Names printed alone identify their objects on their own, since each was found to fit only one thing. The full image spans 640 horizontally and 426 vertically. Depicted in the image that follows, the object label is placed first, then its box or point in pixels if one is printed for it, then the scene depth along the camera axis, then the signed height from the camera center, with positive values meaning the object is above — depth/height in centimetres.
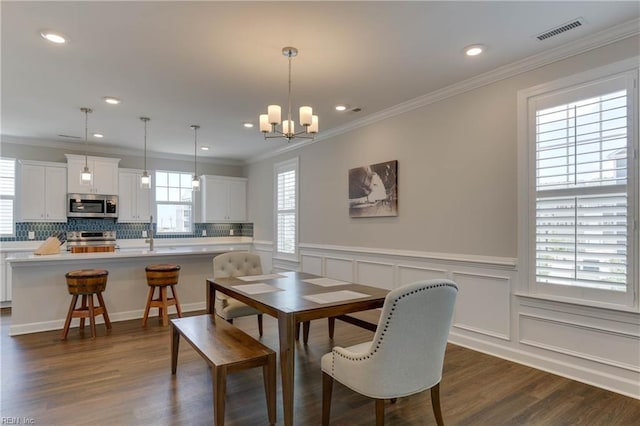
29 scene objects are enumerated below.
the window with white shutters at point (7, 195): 566 +30
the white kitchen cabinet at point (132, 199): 651 +29
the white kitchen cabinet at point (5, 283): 540 -106
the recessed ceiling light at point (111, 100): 399 +130
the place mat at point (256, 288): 277 -60
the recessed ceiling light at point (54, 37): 262 +133
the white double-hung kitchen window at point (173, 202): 709 +24
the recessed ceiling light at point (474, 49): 286 +135
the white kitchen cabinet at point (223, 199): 738 +33
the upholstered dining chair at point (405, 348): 183 -72
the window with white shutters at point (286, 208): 623 +11
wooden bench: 205 -89
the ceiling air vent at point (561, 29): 254 +138
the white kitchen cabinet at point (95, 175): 597 +68
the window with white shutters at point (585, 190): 261 +19
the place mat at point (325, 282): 310 -61
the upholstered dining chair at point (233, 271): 349 -63
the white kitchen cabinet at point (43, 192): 567 +36
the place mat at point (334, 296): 246 -60
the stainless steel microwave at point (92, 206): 597 +14
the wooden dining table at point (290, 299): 213 -61
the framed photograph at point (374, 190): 439 +32
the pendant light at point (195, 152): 518 +123
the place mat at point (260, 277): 332 -61
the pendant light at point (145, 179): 480 +47
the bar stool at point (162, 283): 433 -85
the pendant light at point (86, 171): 435 +52
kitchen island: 407 -88
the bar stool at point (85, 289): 387 -83
